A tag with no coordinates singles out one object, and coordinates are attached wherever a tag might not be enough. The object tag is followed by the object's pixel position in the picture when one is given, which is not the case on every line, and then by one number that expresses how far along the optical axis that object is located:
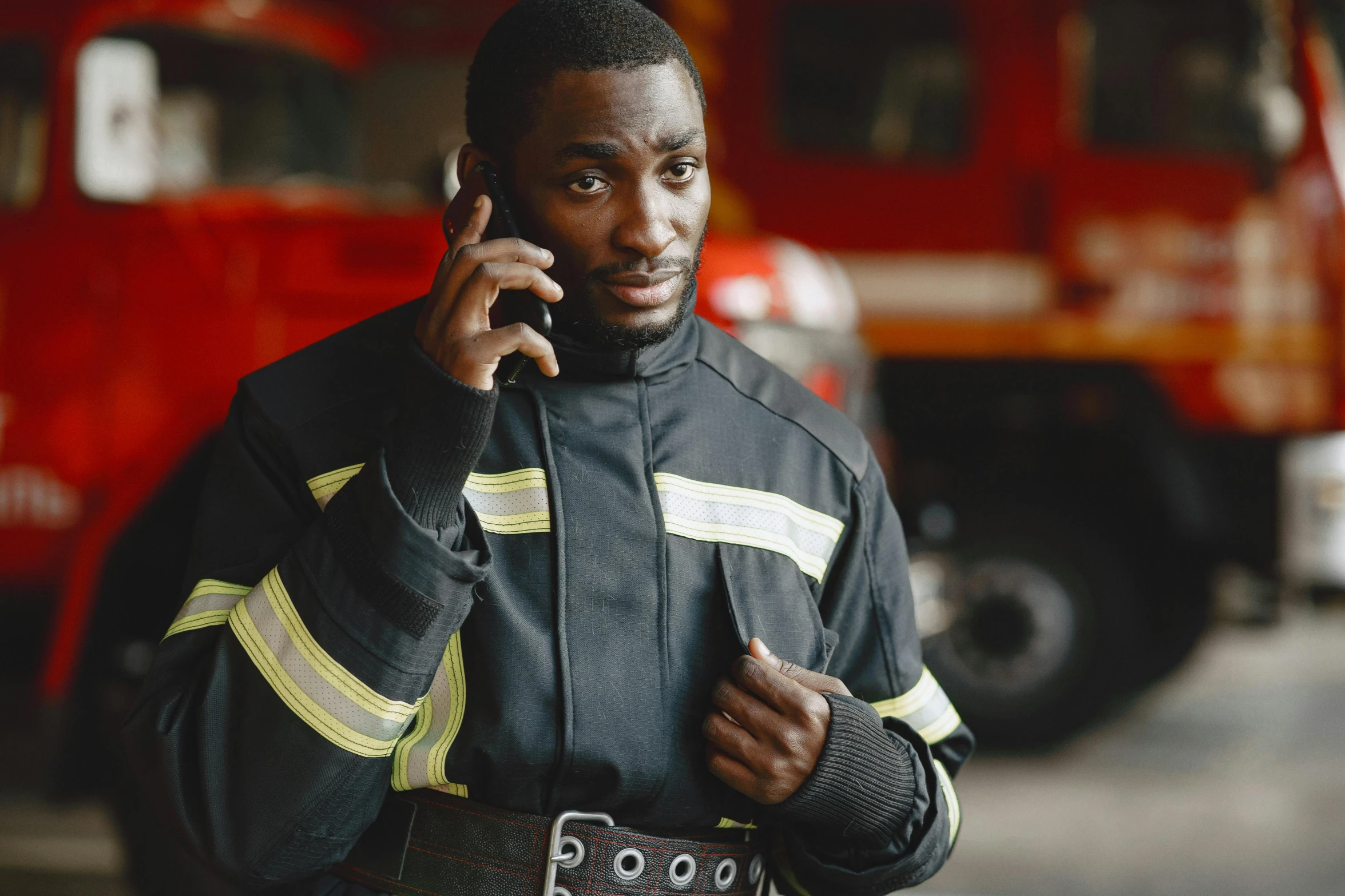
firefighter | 2.32
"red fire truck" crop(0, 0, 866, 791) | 4.61
